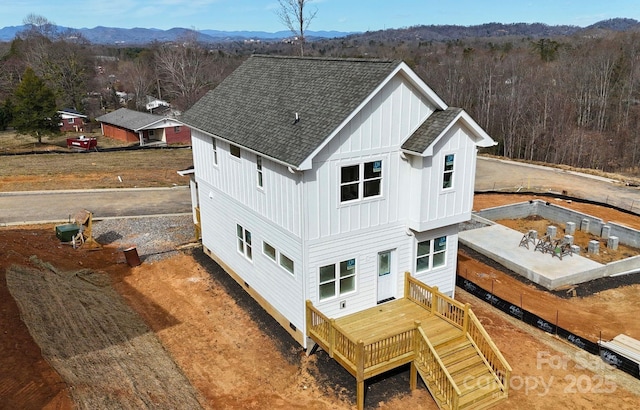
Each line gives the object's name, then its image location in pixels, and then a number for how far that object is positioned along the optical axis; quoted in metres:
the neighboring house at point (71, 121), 62.09
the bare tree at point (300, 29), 37.12
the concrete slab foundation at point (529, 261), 19.44
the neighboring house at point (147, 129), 52.69
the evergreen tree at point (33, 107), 49.47
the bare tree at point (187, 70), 65.44
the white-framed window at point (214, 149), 17.92
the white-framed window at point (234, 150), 16.20
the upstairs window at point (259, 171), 14.77
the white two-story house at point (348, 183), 12.91
